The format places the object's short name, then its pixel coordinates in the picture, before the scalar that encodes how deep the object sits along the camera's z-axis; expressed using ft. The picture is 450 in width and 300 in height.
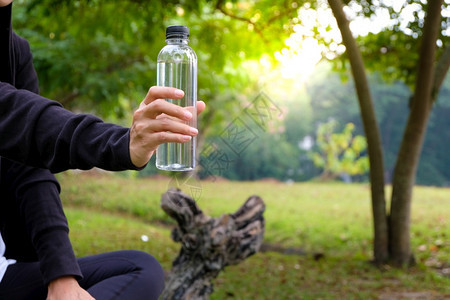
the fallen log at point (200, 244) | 9.23
